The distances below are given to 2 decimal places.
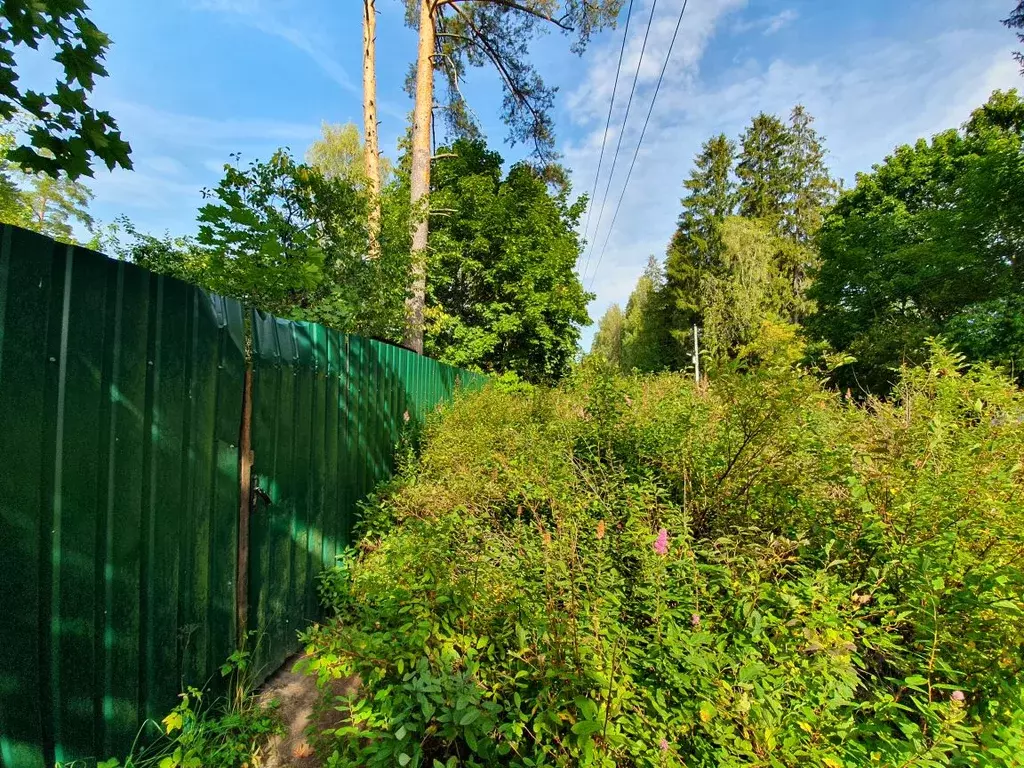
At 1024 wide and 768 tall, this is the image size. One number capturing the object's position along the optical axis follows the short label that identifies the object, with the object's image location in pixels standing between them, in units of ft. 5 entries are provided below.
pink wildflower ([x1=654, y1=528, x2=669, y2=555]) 5.41
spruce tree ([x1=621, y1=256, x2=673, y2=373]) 88.17
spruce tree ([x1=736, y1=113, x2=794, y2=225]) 79.51
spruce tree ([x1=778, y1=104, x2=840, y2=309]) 77.00
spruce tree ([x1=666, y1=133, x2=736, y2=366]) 76.79
